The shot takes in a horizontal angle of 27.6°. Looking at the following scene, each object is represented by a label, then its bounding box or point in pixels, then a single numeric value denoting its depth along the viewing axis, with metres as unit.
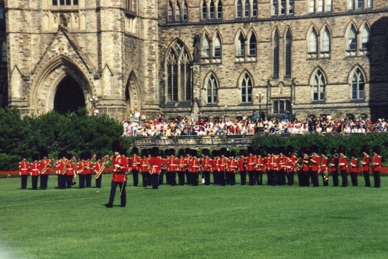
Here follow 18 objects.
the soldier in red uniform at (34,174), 40.06
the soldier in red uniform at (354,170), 38.12
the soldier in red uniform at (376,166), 36.91
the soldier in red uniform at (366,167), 37.81
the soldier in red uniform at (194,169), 41.03
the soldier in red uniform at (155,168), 38.16
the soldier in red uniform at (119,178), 28.58
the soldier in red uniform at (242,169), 41.56
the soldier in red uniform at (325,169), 38.77
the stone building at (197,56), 64.75
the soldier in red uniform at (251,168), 40.84
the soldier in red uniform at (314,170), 38.34
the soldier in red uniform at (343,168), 38.12
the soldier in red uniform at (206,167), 41.66
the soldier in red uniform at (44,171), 40.06
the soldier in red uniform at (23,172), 40.38
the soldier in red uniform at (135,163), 39.41
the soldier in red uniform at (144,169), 39.28
